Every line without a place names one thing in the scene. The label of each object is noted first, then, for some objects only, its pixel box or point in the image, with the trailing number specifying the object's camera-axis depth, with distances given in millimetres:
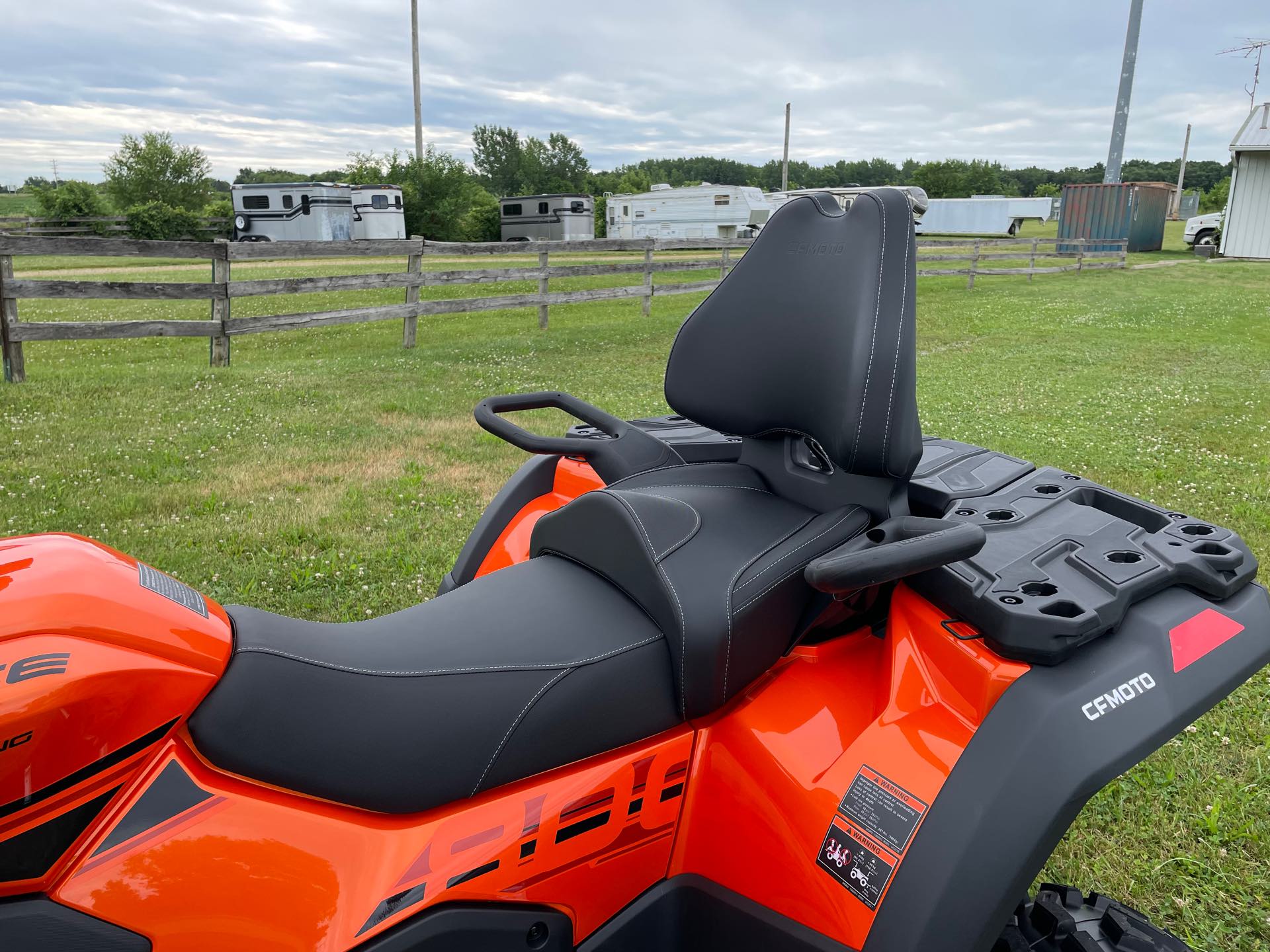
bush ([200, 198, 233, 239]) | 38406
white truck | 32312
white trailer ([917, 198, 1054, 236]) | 48562
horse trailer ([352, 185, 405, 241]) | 33625
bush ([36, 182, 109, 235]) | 40062
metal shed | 27047
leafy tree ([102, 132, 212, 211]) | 43750
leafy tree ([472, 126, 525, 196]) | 63688
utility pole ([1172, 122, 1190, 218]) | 58169
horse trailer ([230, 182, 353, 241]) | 30547
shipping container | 29938
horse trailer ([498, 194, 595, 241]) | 36719
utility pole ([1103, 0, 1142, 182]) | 21625
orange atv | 1151
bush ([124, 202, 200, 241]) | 37312
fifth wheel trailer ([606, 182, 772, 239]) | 34062
